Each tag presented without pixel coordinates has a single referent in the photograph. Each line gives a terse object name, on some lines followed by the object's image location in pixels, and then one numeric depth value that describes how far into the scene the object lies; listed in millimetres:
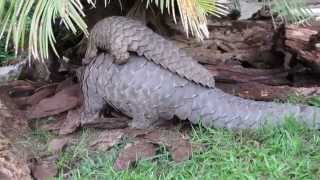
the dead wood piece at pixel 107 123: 3094
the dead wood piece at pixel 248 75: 3561
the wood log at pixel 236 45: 3859
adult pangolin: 2898
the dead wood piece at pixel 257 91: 3320
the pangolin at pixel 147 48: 3018
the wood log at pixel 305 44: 3557
